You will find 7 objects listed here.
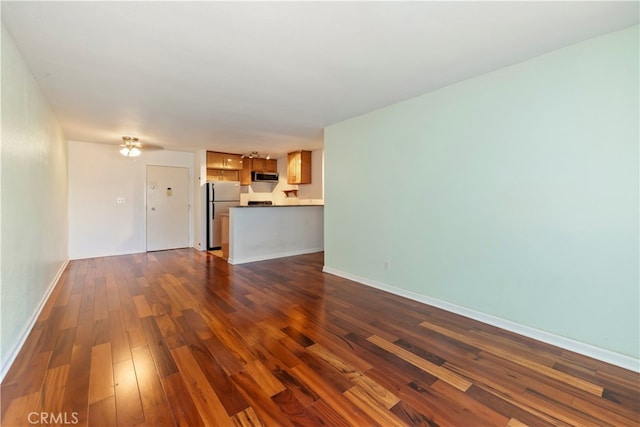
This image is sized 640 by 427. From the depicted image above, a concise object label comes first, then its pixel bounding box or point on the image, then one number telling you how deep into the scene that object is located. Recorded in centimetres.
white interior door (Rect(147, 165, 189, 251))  630
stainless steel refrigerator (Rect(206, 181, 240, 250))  647
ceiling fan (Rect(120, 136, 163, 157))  502
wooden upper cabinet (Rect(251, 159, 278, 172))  736
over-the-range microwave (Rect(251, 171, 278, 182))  718
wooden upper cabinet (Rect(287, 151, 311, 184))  645
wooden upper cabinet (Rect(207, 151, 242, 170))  652
